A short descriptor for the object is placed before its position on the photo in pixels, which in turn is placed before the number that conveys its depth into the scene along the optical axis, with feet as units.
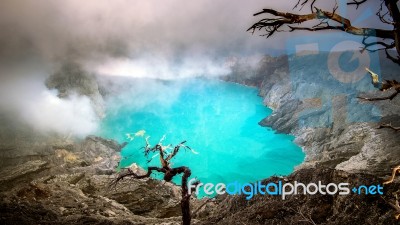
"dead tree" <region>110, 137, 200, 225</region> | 41.37
